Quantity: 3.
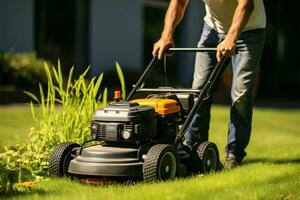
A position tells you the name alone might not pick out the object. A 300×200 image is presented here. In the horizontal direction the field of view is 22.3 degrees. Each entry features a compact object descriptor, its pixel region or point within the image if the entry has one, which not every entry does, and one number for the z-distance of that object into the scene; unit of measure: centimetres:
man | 608
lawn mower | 502
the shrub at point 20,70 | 1250
